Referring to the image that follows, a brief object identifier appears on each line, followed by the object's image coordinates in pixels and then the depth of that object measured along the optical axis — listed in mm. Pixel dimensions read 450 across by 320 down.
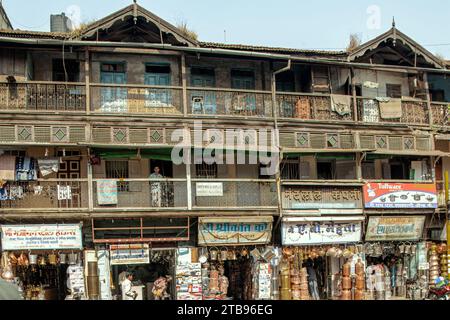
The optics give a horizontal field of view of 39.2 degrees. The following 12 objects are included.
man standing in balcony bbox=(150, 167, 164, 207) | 19094
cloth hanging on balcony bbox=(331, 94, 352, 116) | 21688
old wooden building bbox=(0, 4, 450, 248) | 18703
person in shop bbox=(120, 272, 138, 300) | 18359
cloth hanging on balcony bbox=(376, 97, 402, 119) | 22234
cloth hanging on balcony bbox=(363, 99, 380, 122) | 22156
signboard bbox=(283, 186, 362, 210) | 20109
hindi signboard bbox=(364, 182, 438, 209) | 21062
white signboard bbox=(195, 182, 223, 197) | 19281
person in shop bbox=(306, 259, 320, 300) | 21297
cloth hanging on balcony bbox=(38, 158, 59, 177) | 18719
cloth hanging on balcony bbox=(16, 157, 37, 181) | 18406
